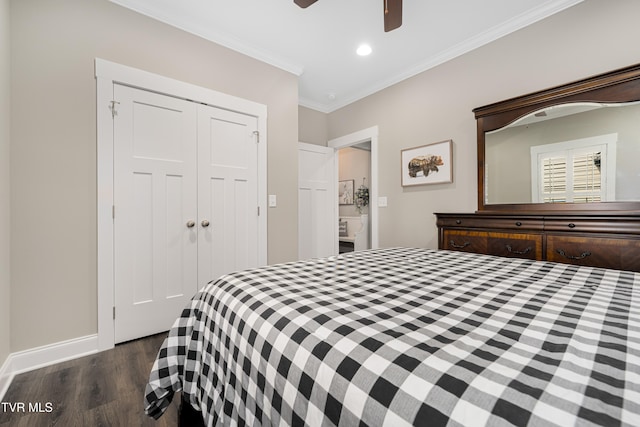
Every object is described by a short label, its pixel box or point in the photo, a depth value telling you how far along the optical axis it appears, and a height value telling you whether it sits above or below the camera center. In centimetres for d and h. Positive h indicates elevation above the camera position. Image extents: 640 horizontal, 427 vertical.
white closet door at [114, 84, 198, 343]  203 +1
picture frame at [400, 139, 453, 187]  273 +50
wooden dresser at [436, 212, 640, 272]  160 -18
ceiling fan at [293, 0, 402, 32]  163 +124
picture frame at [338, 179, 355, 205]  544 +39
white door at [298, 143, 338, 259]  371 +12
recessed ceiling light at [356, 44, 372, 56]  264 +160
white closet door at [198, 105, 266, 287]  243 +19
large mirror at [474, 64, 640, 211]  176 +48
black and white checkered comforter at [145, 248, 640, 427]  43 -29
